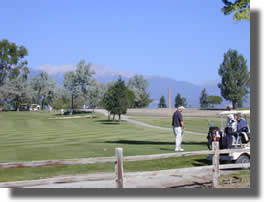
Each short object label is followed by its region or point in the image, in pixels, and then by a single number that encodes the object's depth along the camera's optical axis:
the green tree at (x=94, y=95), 71.06
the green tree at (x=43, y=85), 110.12
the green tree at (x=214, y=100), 140.62
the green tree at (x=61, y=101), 74.07
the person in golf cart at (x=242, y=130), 12.62
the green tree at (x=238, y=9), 14.52
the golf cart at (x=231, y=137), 12.04
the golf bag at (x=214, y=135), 12.66
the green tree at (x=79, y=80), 70.56
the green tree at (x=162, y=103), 141.90
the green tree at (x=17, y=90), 74.24
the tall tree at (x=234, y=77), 96.25
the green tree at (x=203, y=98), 142.98
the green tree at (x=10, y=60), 74.00
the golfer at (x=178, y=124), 15.56
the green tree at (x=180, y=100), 142.75
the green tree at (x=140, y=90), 134.75
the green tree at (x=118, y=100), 46.31
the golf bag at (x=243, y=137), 12.60
